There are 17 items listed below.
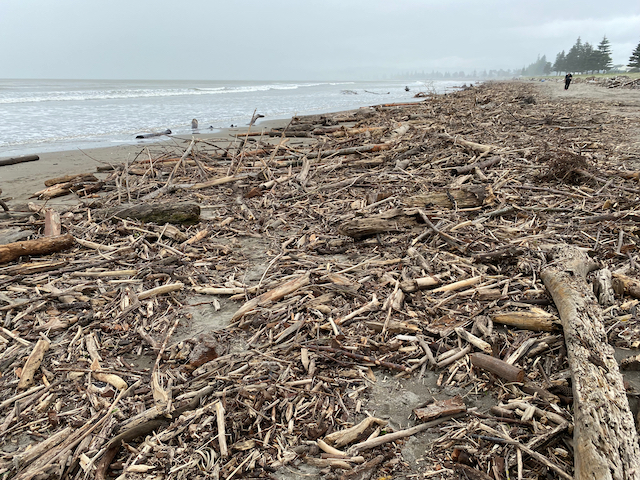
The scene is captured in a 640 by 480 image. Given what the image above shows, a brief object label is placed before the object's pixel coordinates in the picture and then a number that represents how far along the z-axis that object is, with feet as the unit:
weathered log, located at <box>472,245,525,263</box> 11.48
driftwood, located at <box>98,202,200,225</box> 16.17
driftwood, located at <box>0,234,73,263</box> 12.92
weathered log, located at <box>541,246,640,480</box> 5.18
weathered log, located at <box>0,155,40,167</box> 31.40
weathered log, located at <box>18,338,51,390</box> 8.06
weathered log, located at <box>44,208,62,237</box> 14.87
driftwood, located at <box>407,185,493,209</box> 15.78
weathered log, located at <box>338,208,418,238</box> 13.93
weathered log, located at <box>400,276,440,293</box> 10.62
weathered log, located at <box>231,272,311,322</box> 10.14
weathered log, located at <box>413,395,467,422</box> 6.89
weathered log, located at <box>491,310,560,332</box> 8.53
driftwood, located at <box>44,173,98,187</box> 23.43
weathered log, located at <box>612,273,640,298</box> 9.27
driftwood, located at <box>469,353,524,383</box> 7.31
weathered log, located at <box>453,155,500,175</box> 19.84
